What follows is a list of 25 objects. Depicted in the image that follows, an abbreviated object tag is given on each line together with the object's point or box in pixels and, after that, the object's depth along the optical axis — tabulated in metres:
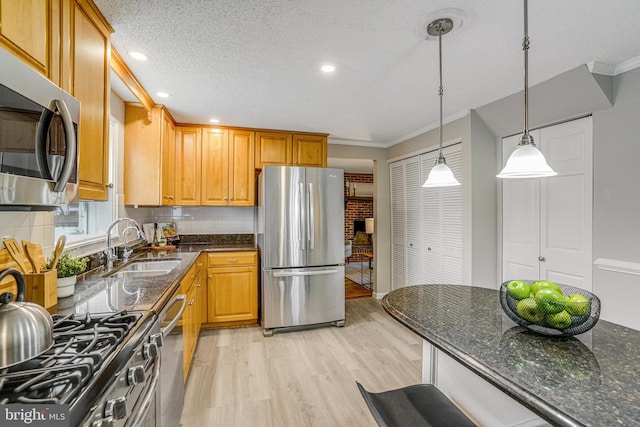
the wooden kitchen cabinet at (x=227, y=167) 3.57
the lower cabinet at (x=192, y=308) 2.18
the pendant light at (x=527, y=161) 1.25
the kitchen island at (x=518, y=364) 0.69
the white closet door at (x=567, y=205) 2.40
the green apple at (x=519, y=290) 1.06
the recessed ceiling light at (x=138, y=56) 1.96
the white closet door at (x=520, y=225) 2.79
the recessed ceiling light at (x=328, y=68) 2.09
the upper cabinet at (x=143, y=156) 2.84
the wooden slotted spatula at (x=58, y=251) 1.41
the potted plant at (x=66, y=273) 1.46
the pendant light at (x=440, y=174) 1.70
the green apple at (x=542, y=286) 1.07
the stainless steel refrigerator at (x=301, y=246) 3.26
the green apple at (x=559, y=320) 0.97
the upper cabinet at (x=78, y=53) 1.00
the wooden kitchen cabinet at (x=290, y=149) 3.71
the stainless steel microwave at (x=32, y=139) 0.84
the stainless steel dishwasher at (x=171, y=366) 1.50
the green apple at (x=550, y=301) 0.97
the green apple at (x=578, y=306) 0.95
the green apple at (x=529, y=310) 1.00
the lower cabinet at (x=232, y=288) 3.30
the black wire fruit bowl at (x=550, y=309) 0.96
